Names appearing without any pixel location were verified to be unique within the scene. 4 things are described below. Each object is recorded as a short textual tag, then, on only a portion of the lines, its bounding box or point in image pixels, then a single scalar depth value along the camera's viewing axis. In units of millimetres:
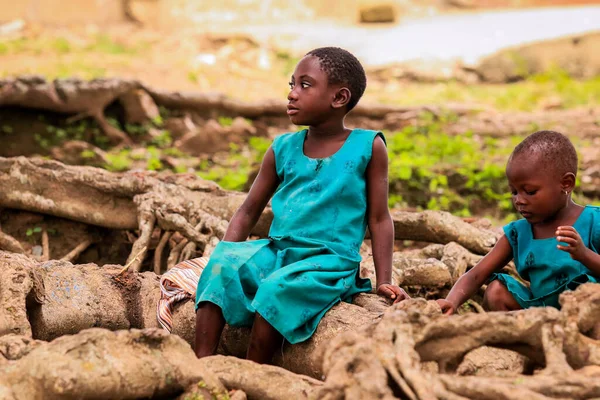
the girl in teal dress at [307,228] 6847
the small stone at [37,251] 10382
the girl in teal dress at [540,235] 6793
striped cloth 7629
